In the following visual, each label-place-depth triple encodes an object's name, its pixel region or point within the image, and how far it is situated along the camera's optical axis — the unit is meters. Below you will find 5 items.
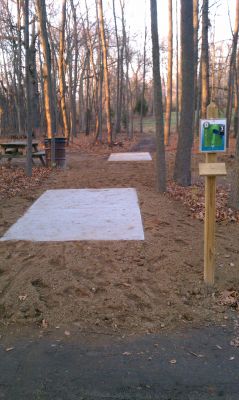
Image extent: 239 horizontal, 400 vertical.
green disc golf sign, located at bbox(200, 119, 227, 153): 4.01
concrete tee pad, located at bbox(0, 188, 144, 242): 5.86
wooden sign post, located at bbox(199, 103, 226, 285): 4.02
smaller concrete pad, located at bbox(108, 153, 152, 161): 16.25
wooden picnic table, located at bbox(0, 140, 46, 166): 13.84
